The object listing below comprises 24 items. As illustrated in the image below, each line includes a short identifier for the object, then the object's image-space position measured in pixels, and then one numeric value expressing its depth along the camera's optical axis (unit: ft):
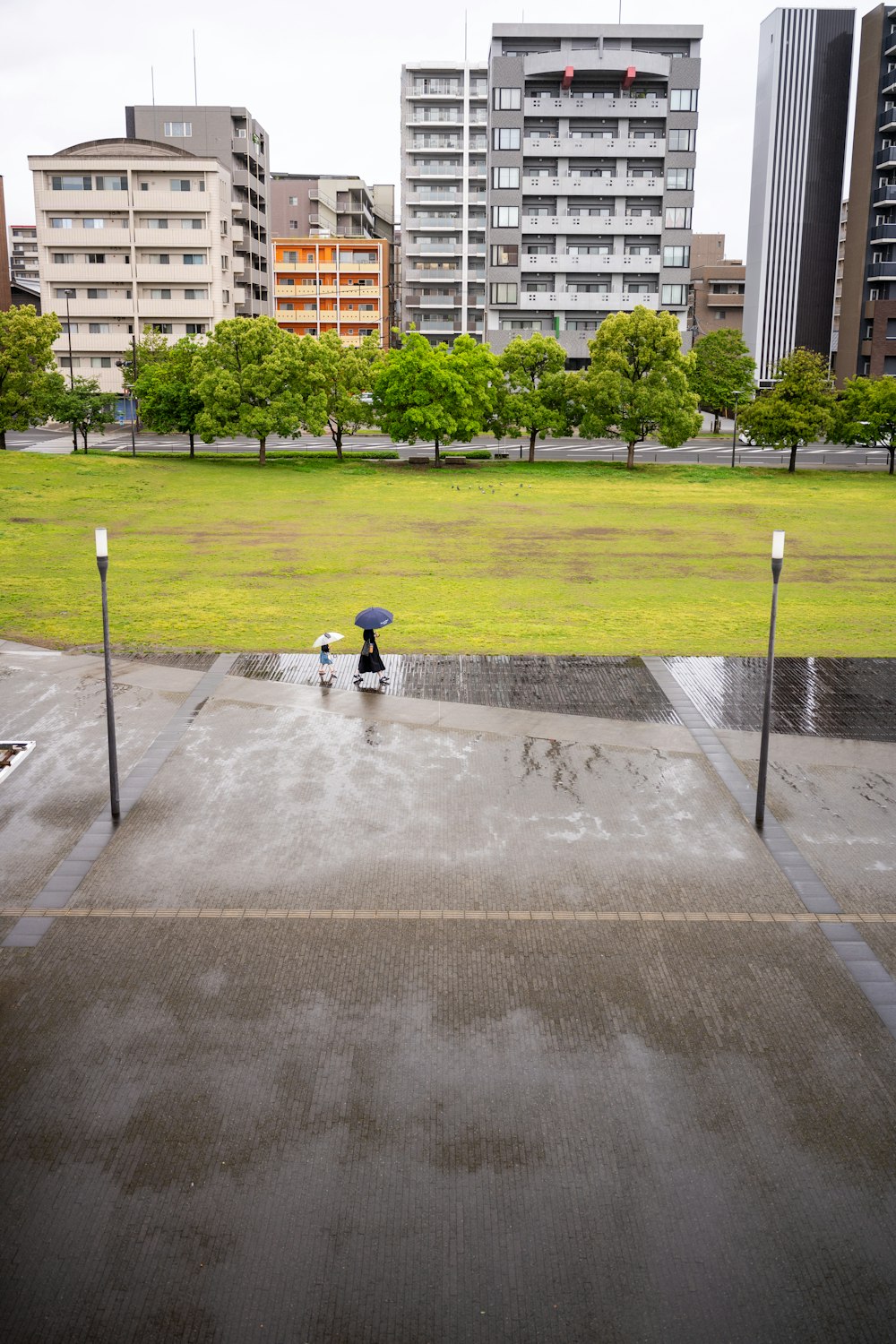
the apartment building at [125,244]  265.54
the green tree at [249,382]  185.78
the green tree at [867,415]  193.26
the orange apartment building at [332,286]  355.36
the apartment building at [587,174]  273.13
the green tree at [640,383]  191.21
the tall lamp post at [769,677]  44.70
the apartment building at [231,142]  300.20
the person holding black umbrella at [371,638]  64.23
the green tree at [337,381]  192.03
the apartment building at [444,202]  343.46
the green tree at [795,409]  194.59
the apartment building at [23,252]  519.19
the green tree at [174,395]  194.39
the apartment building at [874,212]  266.57
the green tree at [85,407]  195.21
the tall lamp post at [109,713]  45.88
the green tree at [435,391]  193.16
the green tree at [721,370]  271.69
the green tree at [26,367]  183.01
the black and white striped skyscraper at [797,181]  323.98
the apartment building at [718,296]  405.18
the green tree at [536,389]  199.00
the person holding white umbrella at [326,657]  65.41
